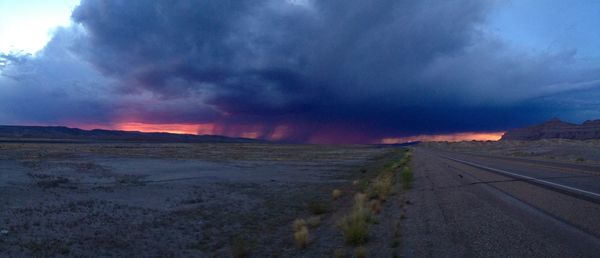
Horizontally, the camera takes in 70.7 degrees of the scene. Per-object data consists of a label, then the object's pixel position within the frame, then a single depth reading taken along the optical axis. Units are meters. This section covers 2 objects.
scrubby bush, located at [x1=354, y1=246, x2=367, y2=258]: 8.87
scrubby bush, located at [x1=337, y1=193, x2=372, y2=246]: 10.41
